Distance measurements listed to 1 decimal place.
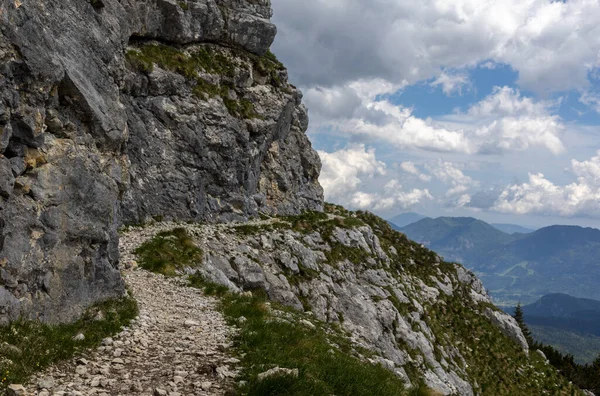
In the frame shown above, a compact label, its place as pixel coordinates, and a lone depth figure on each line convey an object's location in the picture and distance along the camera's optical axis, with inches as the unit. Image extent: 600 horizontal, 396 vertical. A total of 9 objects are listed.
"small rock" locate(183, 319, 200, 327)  619.4
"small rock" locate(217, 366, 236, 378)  415.0
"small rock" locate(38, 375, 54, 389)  351.3
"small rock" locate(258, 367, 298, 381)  389.4
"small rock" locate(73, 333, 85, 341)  469.0
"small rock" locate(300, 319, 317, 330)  738.7
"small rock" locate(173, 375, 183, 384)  392.5
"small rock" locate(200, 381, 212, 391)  382.3
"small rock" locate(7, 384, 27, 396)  327.0
